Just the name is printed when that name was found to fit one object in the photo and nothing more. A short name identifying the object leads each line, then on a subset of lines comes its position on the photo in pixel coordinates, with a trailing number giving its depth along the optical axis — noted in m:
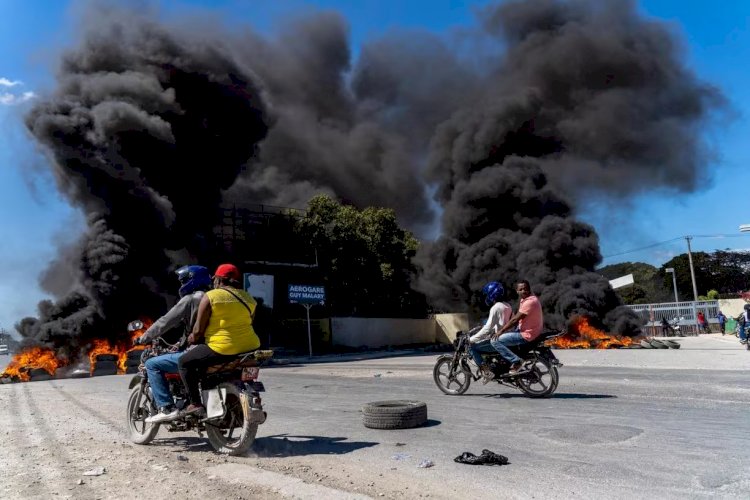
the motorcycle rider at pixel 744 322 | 18.67
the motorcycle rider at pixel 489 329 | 8.33
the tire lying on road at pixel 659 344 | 21.42
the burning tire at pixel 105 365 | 20.86
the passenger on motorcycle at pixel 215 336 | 5.10
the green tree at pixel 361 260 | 39.10
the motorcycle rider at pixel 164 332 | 5.31
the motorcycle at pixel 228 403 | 5.02
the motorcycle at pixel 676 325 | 31.98
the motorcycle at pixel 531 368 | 8.19
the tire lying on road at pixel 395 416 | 6.39
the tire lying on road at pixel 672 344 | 20.98
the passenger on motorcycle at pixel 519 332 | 8.10
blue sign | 28.52
